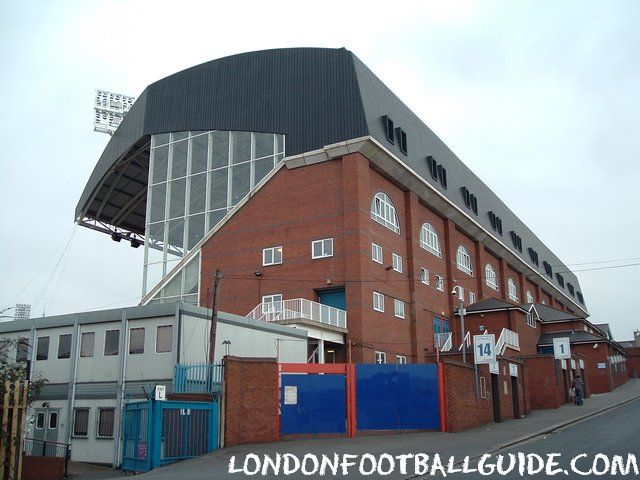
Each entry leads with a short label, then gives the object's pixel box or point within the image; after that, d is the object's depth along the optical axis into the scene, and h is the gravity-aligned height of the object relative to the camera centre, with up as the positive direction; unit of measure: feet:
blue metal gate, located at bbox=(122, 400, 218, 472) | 60.70 -2.34
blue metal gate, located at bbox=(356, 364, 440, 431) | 77.05 +0.60
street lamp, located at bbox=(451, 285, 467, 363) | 154.50 +24.50
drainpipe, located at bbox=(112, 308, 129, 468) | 83.35 +2.41
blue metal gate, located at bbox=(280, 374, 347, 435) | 72.49 -0.02
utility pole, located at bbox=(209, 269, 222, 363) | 83.92 +9.07
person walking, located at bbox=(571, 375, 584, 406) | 121.90 +1.71
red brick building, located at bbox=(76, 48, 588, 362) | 122.52 +40.01
